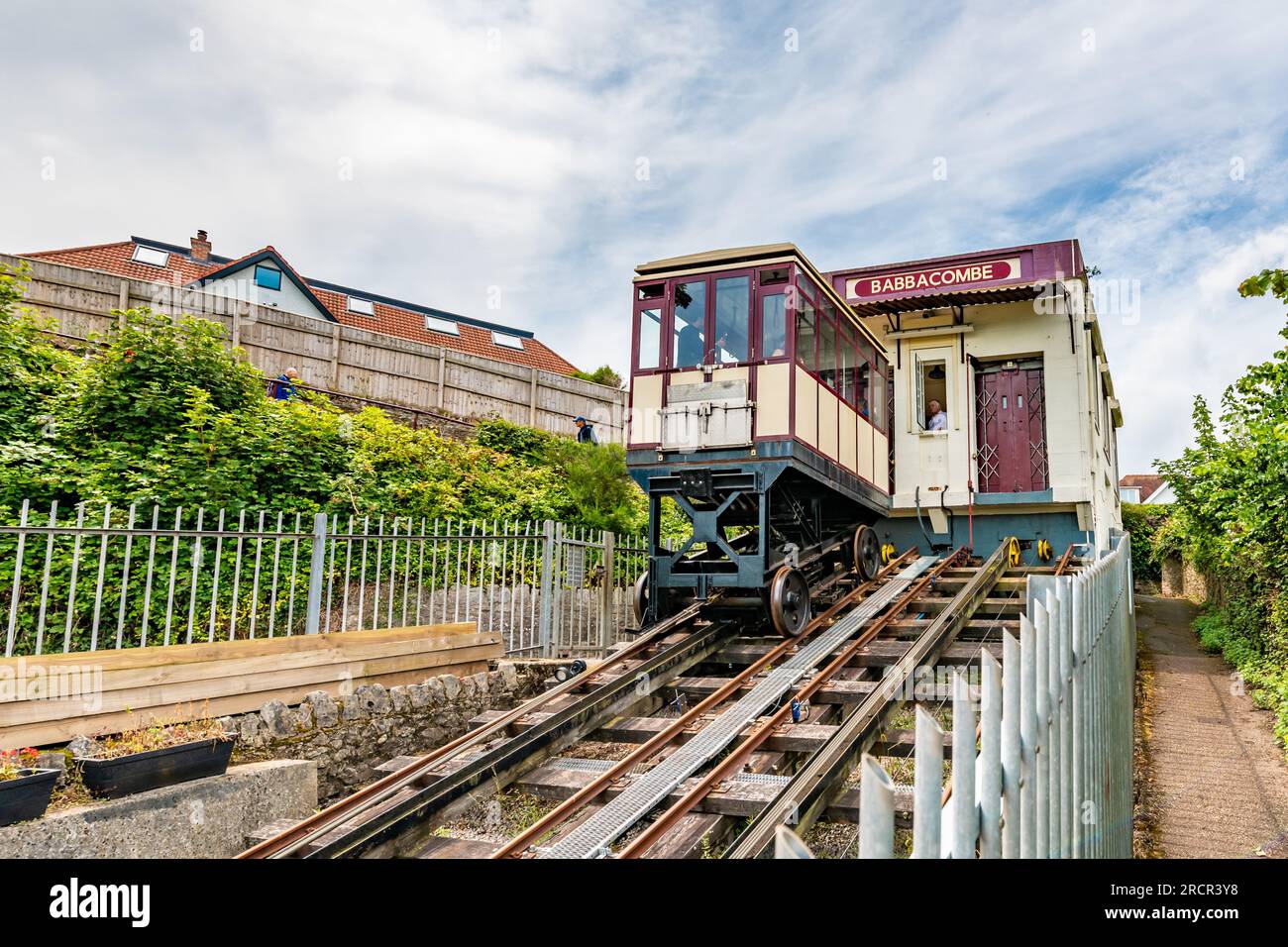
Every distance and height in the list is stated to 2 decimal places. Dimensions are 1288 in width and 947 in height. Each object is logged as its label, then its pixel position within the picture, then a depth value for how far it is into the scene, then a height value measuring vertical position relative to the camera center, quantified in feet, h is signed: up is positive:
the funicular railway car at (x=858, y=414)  26.37 +5.78
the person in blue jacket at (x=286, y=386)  38.17 +7.94
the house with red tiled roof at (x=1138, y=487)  174.09 +16.70
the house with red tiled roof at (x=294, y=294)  90.48 +30.74
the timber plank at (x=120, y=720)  14.57 -3.18
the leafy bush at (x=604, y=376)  88.95 +19.09
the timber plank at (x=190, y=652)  15.78 -2.07
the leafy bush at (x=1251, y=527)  31.42 +1.90
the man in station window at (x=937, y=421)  42.37 +7.12
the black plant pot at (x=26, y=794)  12.46 -3.66
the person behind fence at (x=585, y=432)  52.73 +7.86
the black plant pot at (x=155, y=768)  14.08 -3.75
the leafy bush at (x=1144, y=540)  103.30 +3.41
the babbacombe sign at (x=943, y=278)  40.68 +13.88
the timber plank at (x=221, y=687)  14.80 -2.82
